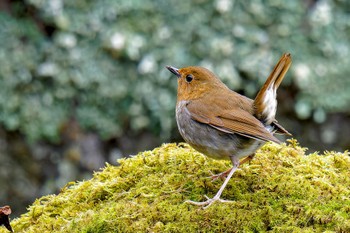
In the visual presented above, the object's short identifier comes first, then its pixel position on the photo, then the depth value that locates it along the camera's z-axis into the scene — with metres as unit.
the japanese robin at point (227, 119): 8.46
